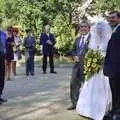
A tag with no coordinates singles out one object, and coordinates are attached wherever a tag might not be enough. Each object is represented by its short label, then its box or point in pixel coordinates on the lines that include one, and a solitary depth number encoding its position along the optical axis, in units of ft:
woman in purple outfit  37.72
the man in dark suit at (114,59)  19.62
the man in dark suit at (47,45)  42.41
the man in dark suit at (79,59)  23.21
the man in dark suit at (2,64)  25.52
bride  21.38
